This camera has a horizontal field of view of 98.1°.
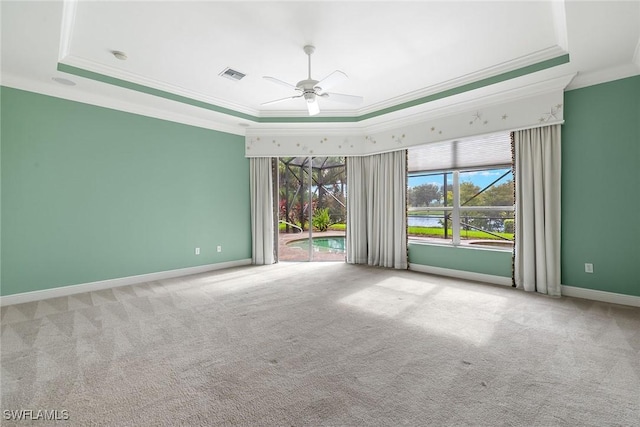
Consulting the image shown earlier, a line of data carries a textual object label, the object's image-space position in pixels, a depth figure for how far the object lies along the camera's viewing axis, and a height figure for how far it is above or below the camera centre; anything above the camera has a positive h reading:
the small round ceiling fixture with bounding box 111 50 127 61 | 3.05 +1.80
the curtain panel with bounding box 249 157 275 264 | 5.56 +0.14
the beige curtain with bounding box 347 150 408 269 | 5.05 +0.04
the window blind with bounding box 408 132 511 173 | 4.16 +0.94
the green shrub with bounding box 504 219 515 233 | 4.20 -0.24
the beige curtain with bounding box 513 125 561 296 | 3.53 +0.01
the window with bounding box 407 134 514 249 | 4.24 +0.31
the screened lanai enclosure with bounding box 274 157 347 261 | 5.93 +0.22
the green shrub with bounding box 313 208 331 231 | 6.49 -0.14
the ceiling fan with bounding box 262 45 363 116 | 2.83 +1.38
